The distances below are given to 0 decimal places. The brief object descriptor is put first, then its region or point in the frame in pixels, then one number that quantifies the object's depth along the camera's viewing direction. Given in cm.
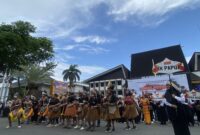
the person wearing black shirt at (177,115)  308
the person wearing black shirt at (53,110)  711
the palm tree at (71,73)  3913
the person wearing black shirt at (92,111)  605
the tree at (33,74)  2457
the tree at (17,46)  1404
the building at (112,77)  2309
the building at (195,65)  1752
